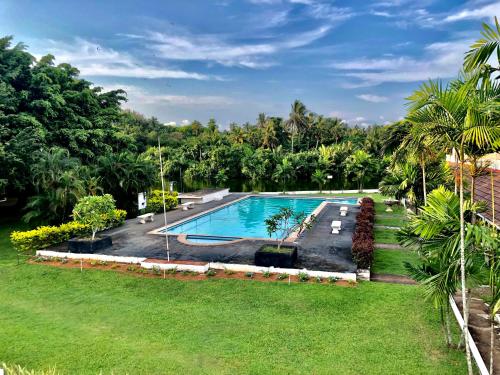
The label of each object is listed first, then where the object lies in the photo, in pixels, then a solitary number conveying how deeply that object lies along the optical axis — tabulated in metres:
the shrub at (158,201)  22.91
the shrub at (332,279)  10.49
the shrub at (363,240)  11.17
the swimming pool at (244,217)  19.36
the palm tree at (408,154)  11.05
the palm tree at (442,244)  5.48
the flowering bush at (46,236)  14.19
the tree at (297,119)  56.19
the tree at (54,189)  16.05
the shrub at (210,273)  11.27
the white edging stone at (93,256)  12.73
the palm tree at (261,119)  60.47
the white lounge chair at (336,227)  16.59
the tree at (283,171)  42.41
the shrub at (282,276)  10.88
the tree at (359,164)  41.16
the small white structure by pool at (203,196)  27.53
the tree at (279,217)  12.51
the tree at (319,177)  41.50
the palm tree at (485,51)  4.61
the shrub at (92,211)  13.97
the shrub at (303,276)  10.66
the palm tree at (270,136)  53.75
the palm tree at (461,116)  4.66
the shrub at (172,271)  11.55
